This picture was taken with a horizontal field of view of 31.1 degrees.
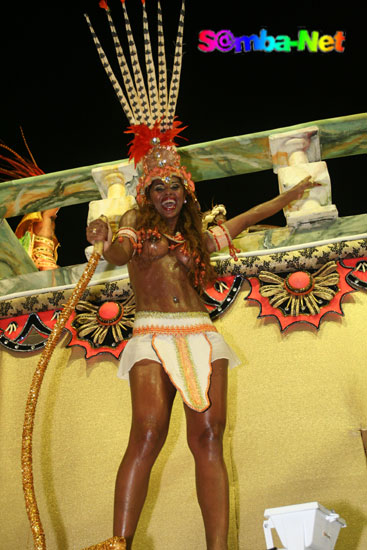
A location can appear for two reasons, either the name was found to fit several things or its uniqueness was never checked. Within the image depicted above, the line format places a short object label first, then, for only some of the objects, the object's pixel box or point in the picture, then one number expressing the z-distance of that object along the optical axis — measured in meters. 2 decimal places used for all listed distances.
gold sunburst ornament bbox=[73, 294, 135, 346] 3.87
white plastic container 1.90
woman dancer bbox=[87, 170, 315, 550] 2.61
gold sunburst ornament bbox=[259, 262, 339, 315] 3.75
